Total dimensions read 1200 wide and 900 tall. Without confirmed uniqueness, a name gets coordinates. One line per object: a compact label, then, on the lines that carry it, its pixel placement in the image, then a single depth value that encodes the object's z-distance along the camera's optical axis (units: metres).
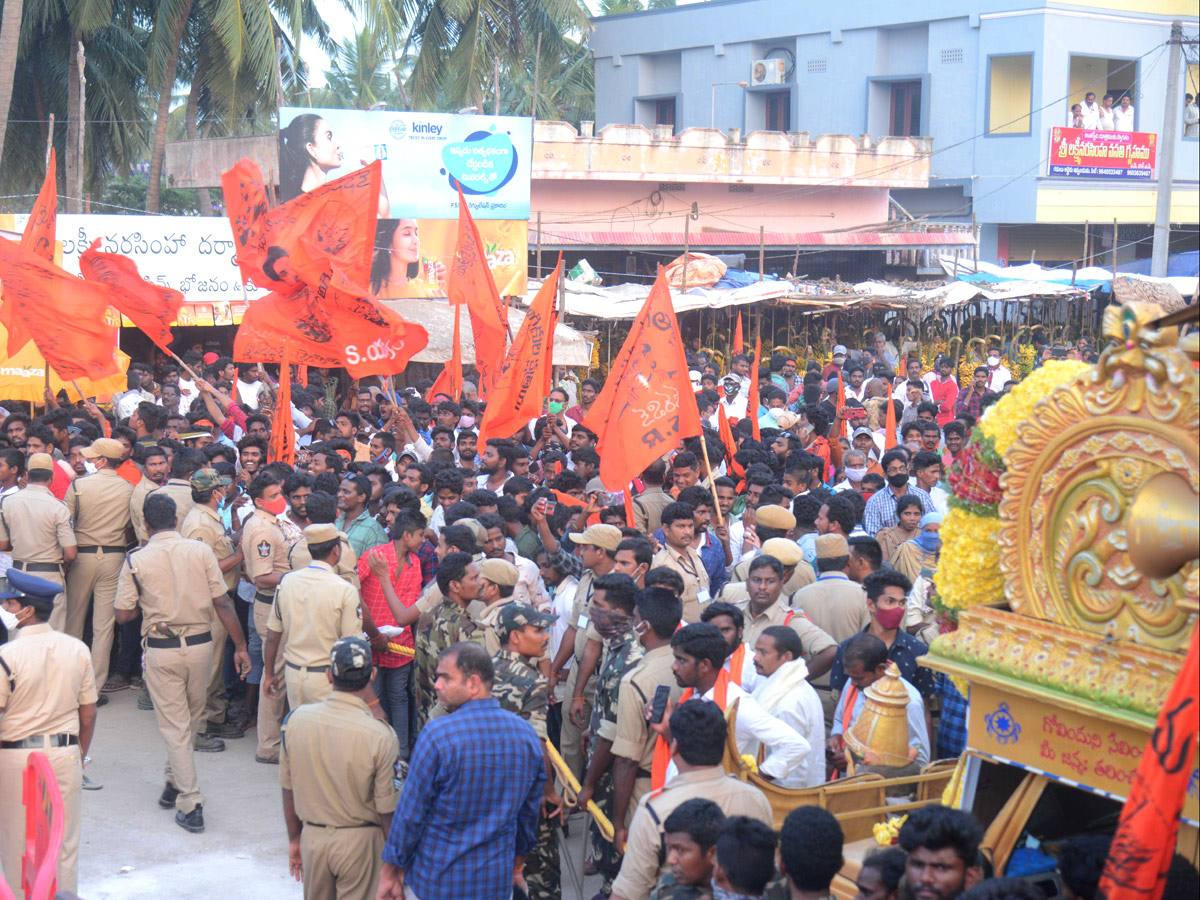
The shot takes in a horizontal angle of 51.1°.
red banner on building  30.28
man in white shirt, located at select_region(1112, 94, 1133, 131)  31.60
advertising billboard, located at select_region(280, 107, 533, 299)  18.67
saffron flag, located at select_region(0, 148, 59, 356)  10.37
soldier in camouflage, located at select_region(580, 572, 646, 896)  5.08
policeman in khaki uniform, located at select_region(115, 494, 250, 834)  6.61
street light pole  33.49
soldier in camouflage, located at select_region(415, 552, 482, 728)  5.75
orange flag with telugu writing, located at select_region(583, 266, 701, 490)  7.78
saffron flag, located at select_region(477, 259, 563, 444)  9.17
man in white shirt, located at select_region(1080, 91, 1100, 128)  30.70
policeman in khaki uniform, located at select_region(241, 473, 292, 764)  7.20
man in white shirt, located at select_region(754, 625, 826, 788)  4.89
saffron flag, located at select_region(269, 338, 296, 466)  8.88
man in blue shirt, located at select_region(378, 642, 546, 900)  4.22
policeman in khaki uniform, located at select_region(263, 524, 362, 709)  6.13
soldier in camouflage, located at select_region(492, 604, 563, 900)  5.07
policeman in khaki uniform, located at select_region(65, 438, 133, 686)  8.07
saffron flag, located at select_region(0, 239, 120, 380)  9.53
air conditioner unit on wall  33.47
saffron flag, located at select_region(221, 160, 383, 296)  9.84
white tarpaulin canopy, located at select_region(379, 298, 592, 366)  17.06
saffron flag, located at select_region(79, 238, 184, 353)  10.78
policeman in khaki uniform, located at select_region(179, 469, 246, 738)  7.41
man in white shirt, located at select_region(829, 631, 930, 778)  4.84
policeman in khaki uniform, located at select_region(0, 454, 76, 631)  7.70
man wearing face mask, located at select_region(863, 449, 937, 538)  8.17
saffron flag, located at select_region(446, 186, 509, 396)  10.19
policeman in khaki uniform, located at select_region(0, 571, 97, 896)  5.19
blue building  30.31
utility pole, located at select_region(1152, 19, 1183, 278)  20.70
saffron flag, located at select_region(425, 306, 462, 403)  11.14
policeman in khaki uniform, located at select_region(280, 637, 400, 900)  4.56
